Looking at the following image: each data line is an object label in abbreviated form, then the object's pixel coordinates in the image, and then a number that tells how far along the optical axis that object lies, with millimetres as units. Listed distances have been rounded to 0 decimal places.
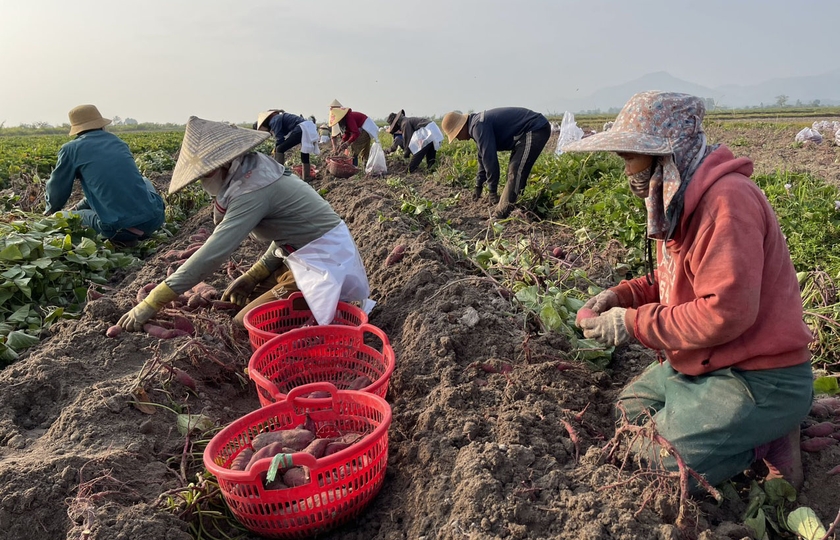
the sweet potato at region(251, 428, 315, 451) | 2082
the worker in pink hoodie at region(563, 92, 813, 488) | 1725
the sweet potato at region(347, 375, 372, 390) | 2709
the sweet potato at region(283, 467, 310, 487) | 1866
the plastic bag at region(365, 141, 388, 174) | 10406
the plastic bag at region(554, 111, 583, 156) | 12737
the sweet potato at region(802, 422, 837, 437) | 2061
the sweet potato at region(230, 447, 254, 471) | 1985
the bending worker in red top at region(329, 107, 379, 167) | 10705
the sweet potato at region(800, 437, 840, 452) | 2014
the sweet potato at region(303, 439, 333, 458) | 2025
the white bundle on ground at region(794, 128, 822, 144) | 14009
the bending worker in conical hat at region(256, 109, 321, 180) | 9906
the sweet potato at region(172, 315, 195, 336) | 3270
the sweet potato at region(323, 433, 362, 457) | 2035
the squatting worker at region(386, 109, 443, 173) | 10740
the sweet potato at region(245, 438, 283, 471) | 1950
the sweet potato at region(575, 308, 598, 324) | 2307
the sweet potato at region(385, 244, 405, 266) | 4395
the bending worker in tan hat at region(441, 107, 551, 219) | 6851
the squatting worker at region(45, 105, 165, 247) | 5219
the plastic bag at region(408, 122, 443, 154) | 10672
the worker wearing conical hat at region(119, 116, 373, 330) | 2943
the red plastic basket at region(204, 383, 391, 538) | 1802
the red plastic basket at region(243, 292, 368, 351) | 3283
